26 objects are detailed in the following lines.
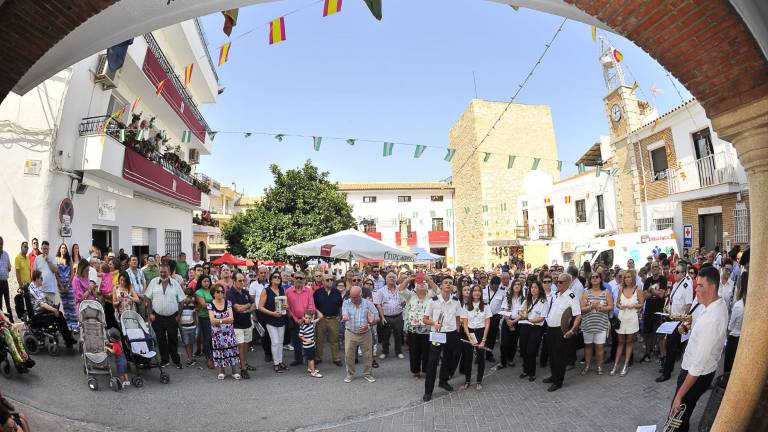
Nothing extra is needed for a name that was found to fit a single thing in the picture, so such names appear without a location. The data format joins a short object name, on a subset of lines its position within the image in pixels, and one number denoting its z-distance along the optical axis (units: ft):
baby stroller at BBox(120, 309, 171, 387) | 24.27
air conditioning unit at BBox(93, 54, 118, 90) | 38.88
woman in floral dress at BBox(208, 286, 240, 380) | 26.30
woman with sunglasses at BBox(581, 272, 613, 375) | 25.27
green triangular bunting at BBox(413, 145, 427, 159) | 49.01
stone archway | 11.53
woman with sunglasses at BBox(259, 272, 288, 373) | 28.43
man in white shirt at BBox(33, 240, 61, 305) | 28.78
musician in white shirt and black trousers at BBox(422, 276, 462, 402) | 24.56
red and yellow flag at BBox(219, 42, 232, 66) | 29.84
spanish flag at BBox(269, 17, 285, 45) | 26.99
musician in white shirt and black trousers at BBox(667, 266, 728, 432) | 14.69
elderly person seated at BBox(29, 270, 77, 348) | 25.57
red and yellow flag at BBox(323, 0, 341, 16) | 21.36
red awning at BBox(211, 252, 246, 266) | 67.63
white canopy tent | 40.50
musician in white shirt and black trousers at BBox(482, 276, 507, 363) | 30.66
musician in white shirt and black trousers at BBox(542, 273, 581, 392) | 23.89
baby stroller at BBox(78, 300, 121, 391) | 22.87
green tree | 83.20
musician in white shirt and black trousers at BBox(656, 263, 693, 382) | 22.26
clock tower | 69.87
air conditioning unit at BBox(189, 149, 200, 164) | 76.48
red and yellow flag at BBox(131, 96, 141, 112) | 45.70
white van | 51.65
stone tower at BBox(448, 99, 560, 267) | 119.85
